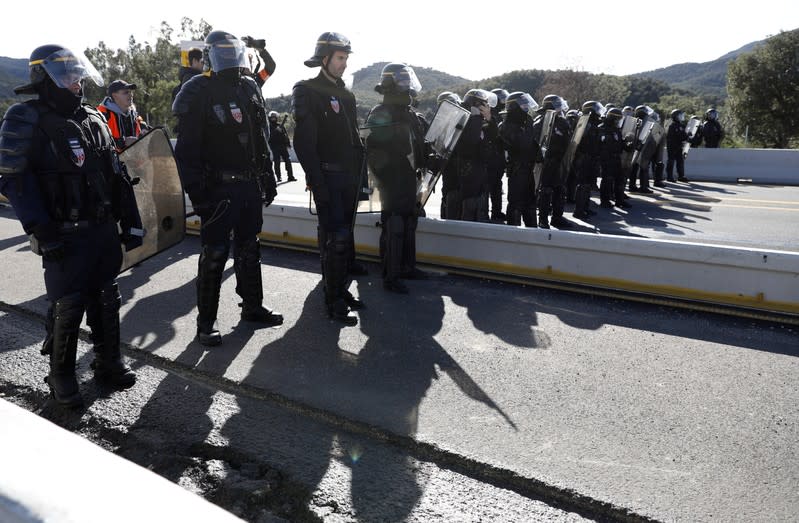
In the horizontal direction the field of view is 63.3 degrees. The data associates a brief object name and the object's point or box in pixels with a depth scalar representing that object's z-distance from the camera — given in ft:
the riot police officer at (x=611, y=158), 38.83
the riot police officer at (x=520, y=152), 27.63
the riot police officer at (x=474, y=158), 23.77
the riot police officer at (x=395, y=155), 19.36
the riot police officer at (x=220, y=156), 14.58
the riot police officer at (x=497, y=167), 30.81
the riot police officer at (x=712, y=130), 60.29
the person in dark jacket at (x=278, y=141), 54.01
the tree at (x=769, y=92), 100.01
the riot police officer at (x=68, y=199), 11.14
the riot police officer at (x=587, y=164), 35.29
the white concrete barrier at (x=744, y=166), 57.88
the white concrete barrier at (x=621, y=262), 17.04
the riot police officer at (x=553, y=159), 30.71
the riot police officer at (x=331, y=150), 16.55
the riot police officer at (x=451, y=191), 25.91
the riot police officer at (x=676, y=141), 50.78
